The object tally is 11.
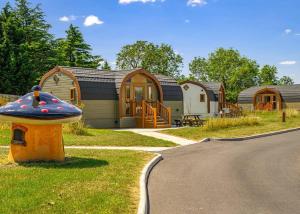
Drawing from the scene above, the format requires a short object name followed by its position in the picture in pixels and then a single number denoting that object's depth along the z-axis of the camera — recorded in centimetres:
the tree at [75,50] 5416
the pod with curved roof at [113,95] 2848
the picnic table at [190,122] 2981
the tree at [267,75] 8397
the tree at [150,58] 7119
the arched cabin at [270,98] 5547
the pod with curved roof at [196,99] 4334
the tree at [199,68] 8675
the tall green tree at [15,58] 3881
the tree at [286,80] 10731
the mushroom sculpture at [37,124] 1128
